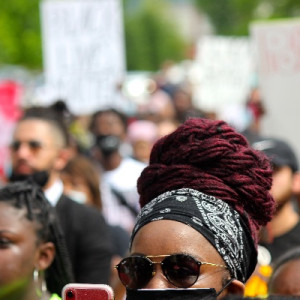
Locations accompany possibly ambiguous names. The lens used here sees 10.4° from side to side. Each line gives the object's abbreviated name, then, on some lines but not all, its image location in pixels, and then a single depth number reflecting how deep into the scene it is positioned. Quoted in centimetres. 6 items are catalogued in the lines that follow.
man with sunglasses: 816
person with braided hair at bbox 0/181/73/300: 524
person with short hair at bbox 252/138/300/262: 790
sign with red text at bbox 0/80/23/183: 1685
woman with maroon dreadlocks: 407
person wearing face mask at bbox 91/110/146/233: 1219
